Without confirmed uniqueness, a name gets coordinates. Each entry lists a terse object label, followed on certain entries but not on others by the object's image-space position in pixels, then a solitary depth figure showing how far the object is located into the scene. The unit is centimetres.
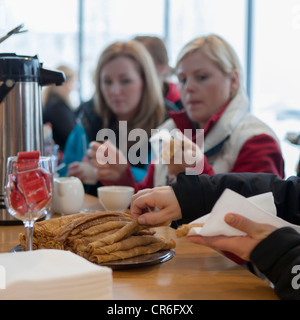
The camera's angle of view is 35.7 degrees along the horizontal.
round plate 88
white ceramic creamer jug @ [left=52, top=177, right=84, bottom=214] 144
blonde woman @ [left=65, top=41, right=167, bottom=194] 246
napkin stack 65
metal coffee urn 131
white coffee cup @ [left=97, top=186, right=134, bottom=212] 145
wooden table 78
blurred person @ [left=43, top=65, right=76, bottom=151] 421
